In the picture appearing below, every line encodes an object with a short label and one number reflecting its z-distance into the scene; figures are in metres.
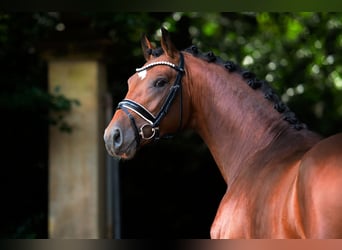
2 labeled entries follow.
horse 7.72
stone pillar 16.02
